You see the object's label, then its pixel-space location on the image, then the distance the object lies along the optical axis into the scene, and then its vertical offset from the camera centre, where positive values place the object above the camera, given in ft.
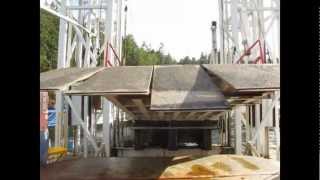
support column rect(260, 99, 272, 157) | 15.41 -2.32
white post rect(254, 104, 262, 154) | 17.17 -1.83
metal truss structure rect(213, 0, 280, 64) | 15.75 +3.53
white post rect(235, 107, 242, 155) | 17.20 -2.52
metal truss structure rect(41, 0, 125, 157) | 16.34 +3.05
